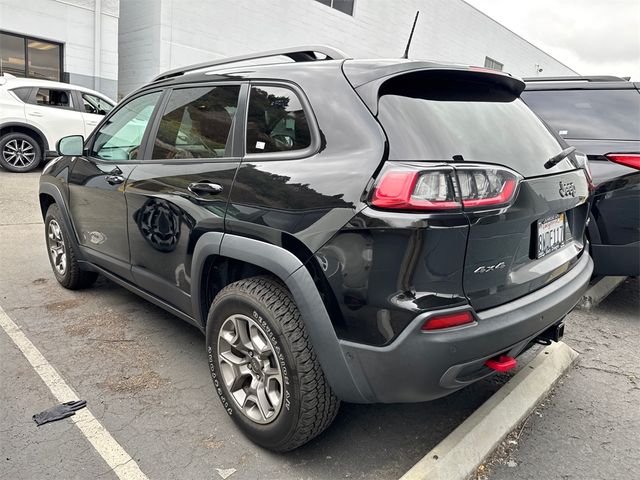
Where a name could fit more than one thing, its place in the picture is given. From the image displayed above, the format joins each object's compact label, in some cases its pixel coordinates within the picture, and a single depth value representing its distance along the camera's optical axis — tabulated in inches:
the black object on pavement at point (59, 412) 98.6
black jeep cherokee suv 72.2
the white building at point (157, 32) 494.0
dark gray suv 147.5
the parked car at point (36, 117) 381.4
